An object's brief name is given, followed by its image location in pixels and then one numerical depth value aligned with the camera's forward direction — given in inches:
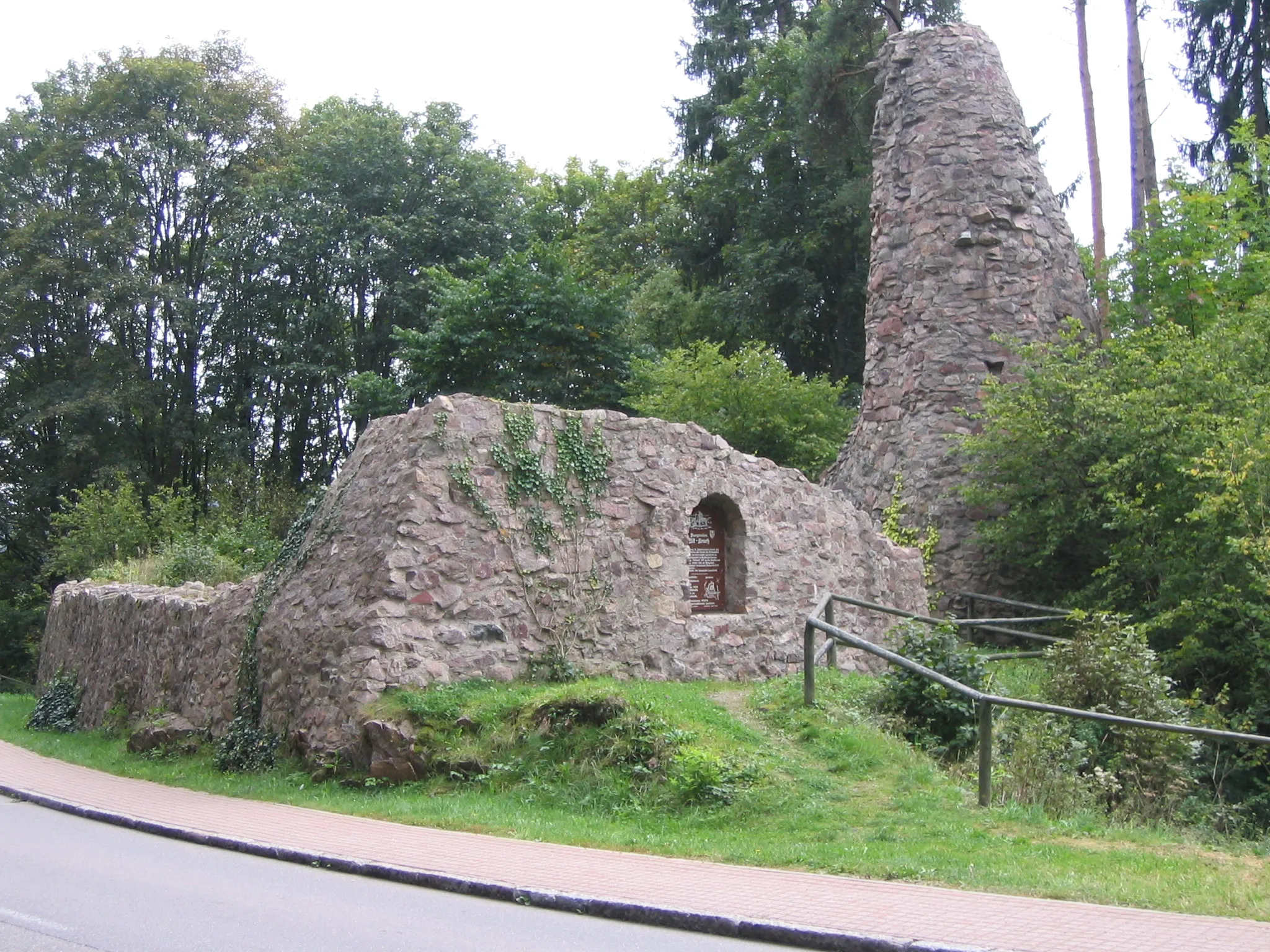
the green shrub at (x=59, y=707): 783.7
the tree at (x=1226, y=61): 1138.0
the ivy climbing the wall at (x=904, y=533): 852.6
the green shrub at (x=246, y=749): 529.7
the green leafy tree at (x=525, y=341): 1121.4
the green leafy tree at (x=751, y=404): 992.9
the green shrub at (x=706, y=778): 401.4
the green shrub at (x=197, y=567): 876.0
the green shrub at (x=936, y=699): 472.4
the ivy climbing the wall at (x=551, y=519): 534.6
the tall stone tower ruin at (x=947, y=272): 872.9
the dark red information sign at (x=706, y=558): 602.2
